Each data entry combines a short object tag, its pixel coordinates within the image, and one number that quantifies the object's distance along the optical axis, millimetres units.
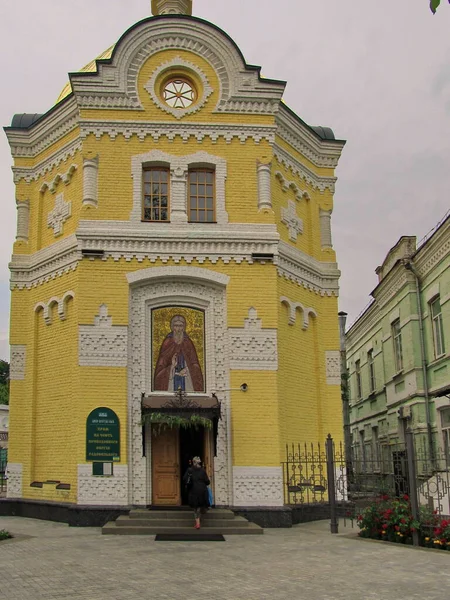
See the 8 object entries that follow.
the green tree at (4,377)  52412
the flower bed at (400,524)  11734
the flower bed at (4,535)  12798
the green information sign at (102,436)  15266
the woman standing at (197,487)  13703
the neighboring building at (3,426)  30672
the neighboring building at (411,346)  19656
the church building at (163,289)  15555
